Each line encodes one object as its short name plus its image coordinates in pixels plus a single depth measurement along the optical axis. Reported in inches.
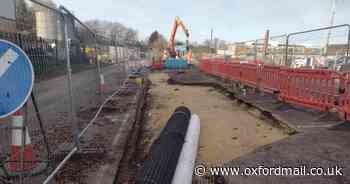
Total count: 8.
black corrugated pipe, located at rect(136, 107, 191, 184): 117.1
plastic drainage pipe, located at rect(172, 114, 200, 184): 129.2
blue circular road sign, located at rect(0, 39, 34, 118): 95.7
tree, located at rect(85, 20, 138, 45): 3521.2
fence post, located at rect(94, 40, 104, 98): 309.5
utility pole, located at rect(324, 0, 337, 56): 371.0
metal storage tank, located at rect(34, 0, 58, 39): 127.8
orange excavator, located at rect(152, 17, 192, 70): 1058.7
